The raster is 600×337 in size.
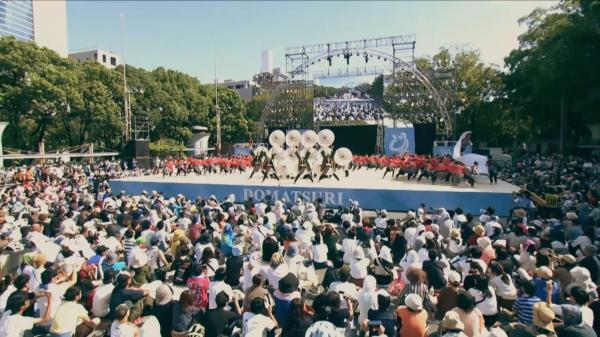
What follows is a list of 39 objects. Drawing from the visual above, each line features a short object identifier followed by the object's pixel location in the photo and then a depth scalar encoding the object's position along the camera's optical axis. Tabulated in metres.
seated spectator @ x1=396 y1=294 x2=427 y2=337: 3.76
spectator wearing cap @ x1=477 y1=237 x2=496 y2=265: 5.87
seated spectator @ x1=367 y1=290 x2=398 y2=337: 3.95
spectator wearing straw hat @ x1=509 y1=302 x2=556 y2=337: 3.47
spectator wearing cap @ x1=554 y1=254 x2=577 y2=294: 5.02
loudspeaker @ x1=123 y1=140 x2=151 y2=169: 25.47
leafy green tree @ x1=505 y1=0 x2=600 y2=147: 23.05
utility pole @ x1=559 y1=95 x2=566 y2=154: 26.97
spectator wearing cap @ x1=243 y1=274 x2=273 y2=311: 4.35
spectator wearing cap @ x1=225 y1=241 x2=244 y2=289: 5.74
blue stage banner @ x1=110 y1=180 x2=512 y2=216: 13.33
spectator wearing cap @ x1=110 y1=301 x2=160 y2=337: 3.61
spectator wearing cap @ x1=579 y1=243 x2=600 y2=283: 5.45
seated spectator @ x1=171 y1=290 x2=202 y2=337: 3.96
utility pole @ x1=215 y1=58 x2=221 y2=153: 36.12
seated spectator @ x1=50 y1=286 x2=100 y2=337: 3.96
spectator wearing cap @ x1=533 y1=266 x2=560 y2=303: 4.60
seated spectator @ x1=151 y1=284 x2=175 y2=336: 4.23
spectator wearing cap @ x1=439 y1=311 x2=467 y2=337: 3.27
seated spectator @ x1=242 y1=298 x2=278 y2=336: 3.69
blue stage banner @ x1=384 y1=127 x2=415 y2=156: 24.48
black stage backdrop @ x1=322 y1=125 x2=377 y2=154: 27.09
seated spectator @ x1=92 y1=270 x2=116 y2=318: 4.58
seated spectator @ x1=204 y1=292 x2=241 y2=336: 3.95
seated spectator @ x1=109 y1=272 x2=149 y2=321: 4.30
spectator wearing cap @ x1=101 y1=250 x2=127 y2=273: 5.57
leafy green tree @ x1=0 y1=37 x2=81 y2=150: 30.61
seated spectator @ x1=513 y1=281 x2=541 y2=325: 4.26
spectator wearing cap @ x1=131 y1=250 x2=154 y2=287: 4.97
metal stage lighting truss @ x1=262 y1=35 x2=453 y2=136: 28.11
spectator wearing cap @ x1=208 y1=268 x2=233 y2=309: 4.59
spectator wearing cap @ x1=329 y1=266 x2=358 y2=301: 4.53
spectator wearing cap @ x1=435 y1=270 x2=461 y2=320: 4.51
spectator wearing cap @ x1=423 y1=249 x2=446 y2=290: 5.00
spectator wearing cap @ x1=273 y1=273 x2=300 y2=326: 4.50
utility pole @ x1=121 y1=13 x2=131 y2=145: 26.38
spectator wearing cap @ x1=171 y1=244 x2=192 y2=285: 6.28
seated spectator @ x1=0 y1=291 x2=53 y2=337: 3.89
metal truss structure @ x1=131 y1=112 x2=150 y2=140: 40.18
